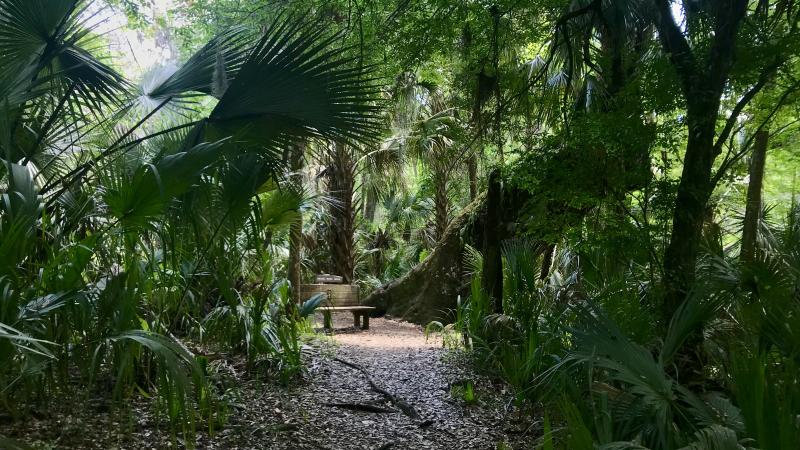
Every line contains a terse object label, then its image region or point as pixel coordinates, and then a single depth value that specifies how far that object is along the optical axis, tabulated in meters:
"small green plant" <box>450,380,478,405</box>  6.43
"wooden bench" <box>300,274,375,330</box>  11.98
